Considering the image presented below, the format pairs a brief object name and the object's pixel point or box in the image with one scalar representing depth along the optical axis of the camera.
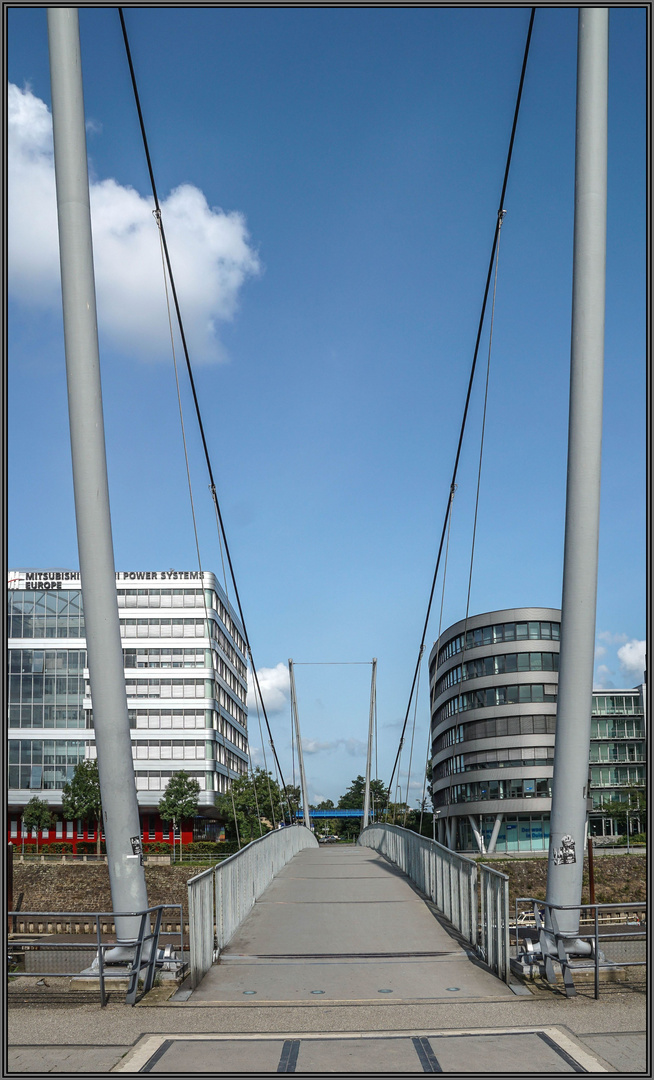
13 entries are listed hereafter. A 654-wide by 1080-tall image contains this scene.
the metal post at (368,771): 78.00
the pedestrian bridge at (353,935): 10.10
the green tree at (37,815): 75.56
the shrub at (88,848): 70.70
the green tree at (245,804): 80.94
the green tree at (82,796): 72.75
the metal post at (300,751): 76.63
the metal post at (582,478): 9.94
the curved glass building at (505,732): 77.00
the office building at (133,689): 81.38
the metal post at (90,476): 9.95
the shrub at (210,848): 67.88
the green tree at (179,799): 73.25
